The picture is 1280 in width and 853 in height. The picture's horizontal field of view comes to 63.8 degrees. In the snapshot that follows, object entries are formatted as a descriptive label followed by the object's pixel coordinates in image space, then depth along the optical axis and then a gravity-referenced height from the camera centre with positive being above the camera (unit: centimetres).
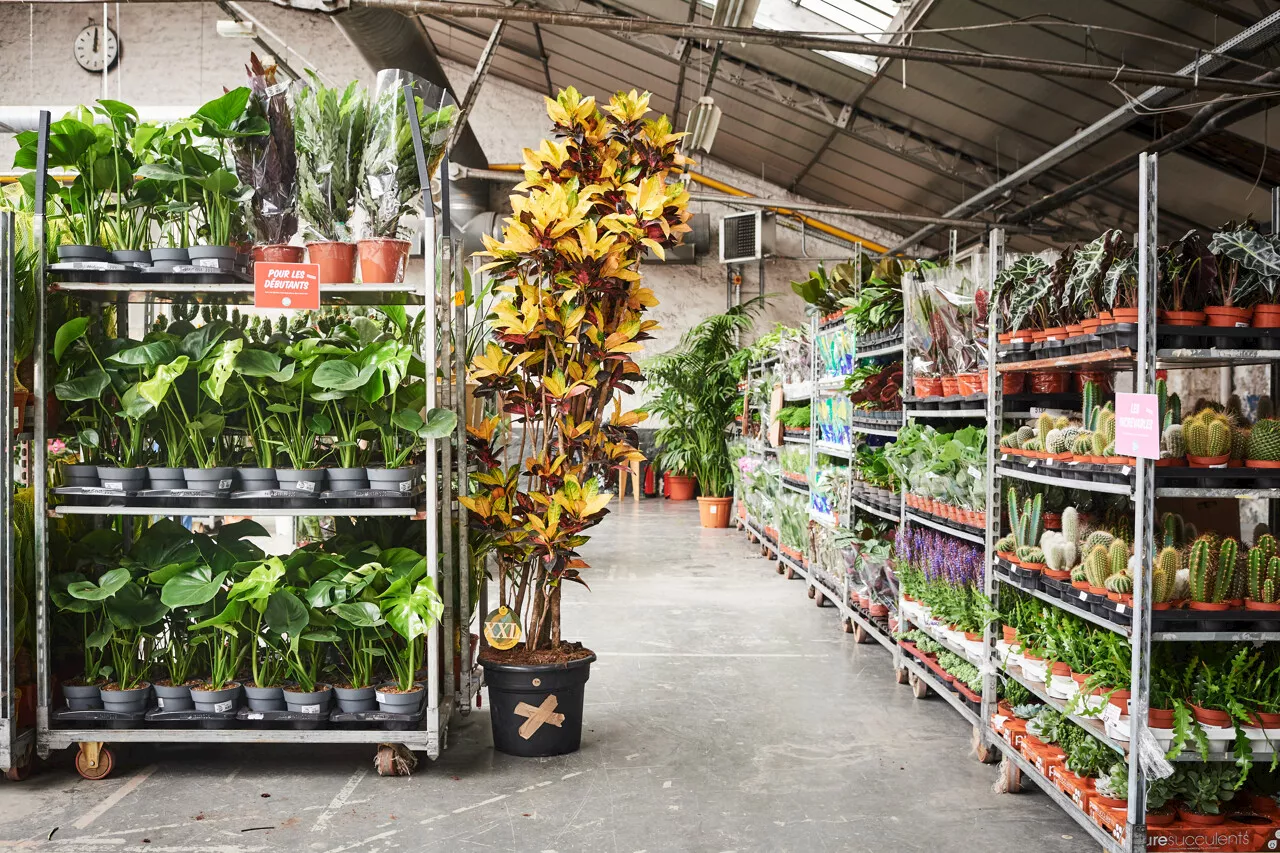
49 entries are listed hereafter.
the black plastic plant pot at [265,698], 346 -91
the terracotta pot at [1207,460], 266 -9
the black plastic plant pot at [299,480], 344 -17
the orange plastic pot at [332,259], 350 +58
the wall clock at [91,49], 1412 +522
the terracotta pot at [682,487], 1430 -84
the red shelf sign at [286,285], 331 +46
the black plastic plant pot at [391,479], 346 -17
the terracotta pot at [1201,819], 268 -103
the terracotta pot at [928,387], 435 +17
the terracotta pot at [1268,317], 266 +28
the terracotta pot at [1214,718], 262 -75
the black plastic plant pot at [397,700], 344 -91
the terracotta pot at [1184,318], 267 +28
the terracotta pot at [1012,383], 377 +16
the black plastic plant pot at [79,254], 341 +59
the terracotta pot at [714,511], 1121 -92
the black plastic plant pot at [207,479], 342 -17
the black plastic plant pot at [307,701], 343 -91
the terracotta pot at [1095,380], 365 +17
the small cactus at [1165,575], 266 -39
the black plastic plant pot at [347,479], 348 -17
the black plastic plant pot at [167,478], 345 -16
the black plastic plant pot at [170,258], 344 +57
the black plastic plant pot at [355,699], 346 -91
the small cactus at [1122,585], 272 -42
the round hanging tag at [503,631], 370 -73
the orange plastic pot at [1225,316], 267 +28
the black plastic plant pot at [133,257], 346 +58
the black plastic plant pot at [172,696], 345 -90
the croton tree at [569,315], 360 +40
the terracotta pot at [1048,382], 384 +16
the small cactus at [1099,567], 286 -39
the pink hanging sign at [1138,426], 255 +0
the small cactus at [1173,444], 268 -5
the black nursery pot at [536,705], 366 -100
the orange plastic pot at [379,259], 347 +57
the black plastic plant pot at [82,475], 348 -16
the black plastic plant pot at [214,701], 343 -91
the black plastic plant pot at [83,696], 346 -90
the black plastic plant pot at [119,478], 344 -16
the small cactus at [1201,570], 263 -37
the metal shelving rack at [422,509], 340 -27
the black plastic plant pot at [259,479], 347 -17
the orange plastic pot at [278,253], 345 +59
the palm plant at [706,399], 1174 +32
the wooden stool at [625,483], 1371 -77
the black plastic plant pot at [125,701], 343 -91
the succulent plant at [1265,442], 264 -4
